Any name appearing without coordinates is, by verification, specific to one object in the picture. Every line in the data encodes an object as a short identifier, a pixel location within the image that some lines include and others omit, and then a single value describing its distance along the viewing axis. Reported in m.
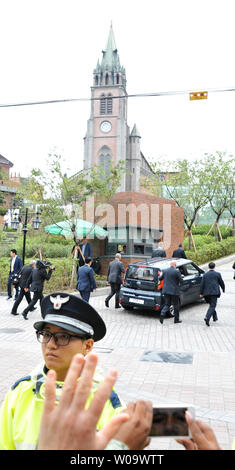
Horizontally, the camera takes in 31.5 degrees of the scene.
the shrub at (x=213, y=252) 26.56
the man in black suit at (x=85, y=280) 11.76
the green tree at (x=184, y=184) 32.31
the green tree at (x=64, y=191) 18.20
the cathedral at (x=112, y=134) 76.00
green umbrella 19.22
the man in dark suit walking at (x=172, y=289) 10.97
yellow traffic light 9.53
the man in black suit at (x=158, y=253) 17.16
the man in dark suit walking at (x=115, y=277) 13.29
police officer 1.61
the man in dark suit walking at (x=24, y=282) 11.79
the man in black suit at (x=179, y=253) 18.30
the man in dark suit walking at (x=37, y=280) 11.43
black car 11.99
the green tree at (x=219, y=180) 32.41
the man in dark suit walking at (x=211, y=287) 10.79
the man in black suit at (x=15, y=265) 14.58
